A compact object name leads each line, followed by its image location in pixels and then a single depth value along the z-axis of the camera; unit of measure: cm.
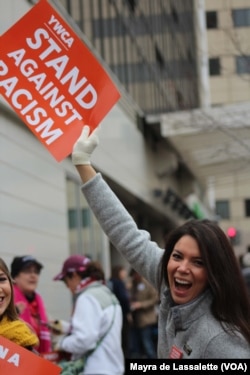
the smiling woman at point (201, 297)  554
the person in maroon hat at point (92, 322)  1237
